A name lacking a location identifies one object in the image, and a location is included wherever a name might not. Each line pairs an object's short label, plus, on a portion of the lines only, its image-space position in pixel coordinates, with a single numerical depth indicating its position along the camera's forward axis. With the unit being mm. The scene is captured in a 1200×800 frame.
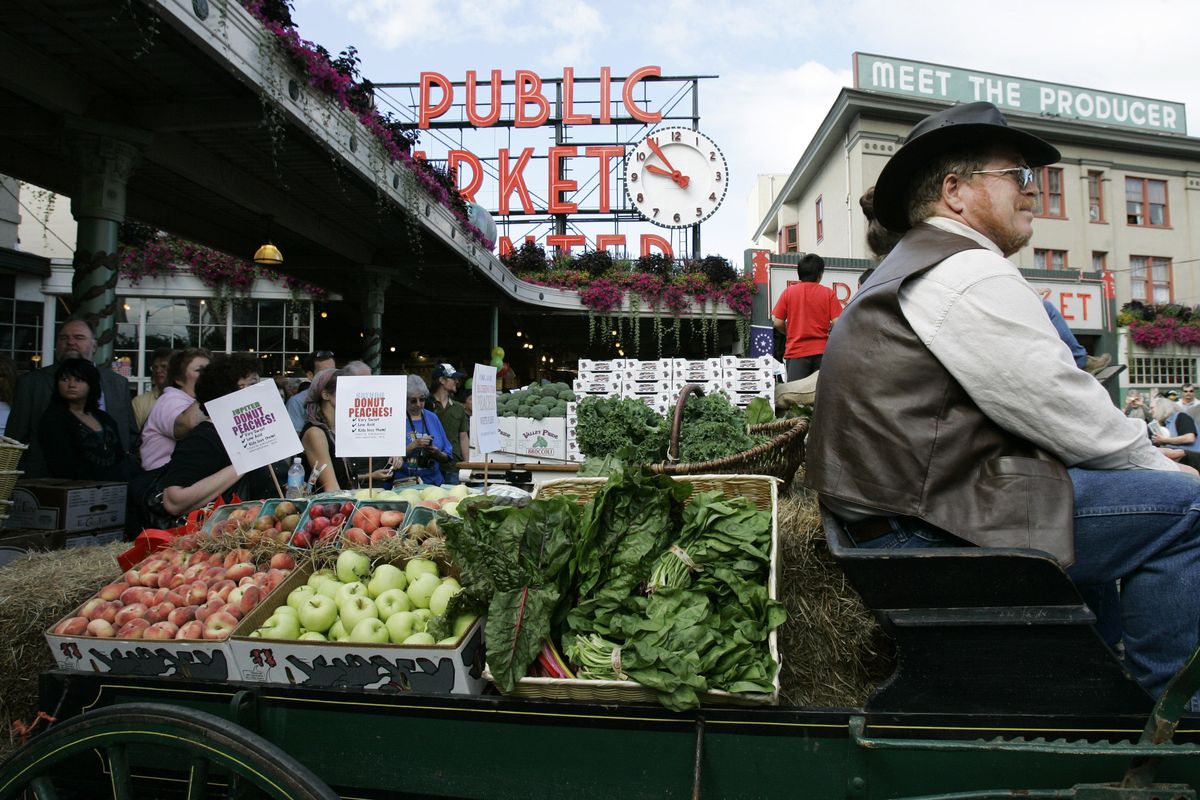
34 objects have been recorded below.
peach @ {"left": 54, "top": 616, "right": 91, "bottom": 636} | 2412
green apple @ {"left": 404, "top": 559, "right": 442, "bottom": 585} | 2527
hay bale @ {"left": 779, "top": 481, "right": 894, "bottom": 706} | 2227
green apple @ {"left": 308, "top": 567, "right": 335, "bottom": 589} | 2541
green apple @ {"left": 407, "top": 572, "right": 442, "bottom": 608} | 2414
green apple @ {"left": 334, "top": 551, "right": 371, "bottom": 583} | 2598
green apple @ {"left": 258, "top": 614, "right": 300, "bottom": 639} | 2234
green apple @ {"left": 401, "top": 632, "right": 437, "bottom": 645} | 2100
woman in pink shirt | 4969
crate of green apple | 2053
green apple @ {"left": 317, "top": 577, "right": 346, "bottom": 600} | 2471
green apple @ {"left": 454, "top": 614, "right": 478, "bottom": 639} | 2139
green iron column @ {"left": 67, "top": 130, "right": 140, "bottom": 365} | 6531
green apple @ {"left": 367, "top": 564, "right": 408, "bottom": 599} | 2488
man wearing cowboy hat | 1663
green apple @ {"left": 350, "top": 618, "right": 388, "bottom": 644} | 2195
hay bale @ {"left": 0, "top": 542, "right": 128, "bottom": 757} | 2604
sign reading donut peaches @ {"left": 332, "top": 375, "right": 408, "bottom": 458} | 3789
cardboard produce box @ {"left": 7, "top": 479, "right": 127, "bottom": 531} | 4203
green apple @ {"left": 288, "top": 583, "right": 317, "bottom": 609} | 2414
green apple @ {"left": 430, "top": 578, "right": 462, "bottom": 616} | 2342
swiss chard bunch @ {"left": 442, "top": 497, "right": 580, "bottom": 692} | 1935
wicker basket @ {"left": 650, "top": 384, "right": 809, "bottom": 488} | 2930
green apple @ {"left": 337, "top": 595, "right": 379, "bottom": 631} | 2297
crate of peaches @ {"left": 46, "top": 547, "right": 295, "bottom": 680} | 2254
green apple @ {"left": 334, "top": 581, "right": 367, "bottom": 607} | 2396
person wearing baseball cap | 8945
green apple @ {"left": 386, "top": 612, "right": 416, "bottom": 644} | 2230
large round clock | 20938
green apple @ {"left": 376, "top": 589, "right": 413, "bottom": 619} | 2352
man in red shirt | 6320
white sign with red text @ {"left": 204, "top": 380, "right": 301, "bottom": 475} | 3439
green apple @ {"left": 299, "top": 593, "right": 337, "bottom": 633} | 2311
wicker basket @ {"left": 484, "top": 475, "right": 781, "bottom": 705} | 1766
